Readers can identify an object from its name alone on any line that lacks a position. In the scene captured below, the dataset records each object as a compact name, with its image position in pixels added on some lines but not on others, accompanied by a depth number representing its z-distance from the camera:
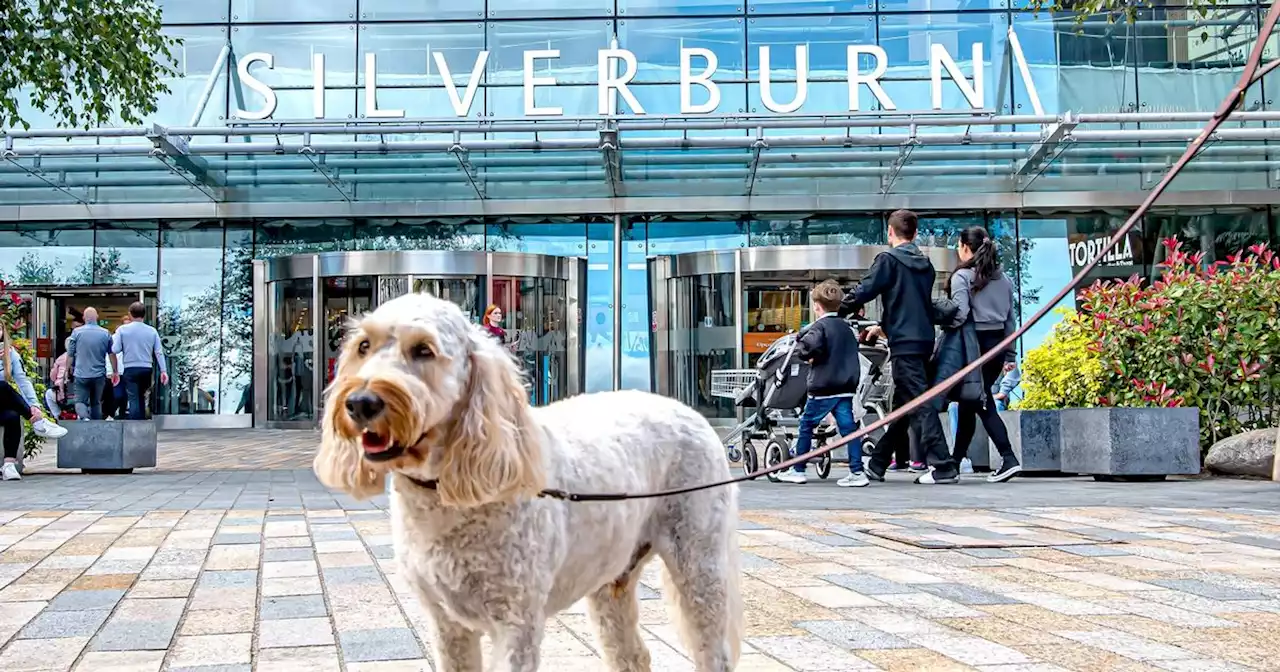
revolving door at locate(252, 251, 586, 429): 19.28
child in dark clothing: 9.19
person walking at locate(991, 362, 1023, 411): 11.09
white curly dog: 2.26
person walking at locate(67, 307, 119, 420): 13.62
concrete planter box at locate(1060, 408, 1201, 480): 9.19
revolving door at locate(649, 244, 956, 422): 18.86
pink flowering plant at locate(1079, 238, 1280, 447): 9.79
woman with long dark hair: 9.30
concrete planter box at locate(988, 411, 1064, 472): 10.09
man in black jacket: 9.02
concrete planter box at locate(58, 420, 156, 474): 11.19
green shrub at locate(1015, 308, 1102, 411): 10.05
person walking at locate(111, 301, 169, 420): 13.80
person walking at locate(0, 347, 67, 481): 10.39
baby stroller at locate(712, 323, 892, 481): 10.32
